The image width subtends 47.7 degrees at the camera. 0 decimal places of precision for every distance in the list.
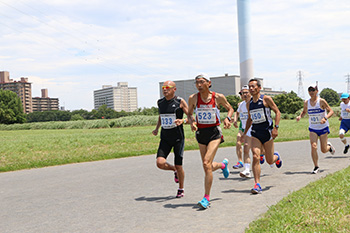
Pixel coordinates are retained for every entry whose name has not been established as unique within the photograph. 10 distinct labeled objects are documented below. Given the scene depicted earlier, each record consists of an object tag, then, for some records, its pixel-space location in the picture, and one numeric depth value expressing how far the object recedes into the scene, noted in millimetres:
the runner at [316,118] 9695
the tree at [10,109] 112188
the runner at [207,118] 6793
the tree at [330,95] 188125
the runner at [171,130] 7410
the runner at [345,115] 13320
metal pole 88950
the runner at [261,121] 7820
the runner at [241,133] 9508
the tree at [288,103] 105500
